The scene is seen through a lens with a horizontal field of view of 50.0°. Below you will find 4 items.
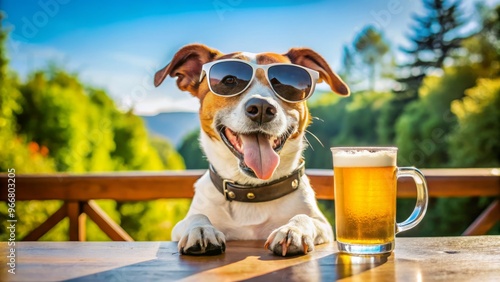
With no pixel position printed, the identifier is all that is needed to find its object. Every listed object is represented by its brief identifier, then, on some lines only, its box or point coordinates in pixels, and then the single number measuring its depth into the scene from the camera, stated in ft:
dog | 4.93
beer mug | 3.72
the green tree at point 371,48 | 47.32
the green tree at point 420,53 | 54.44
